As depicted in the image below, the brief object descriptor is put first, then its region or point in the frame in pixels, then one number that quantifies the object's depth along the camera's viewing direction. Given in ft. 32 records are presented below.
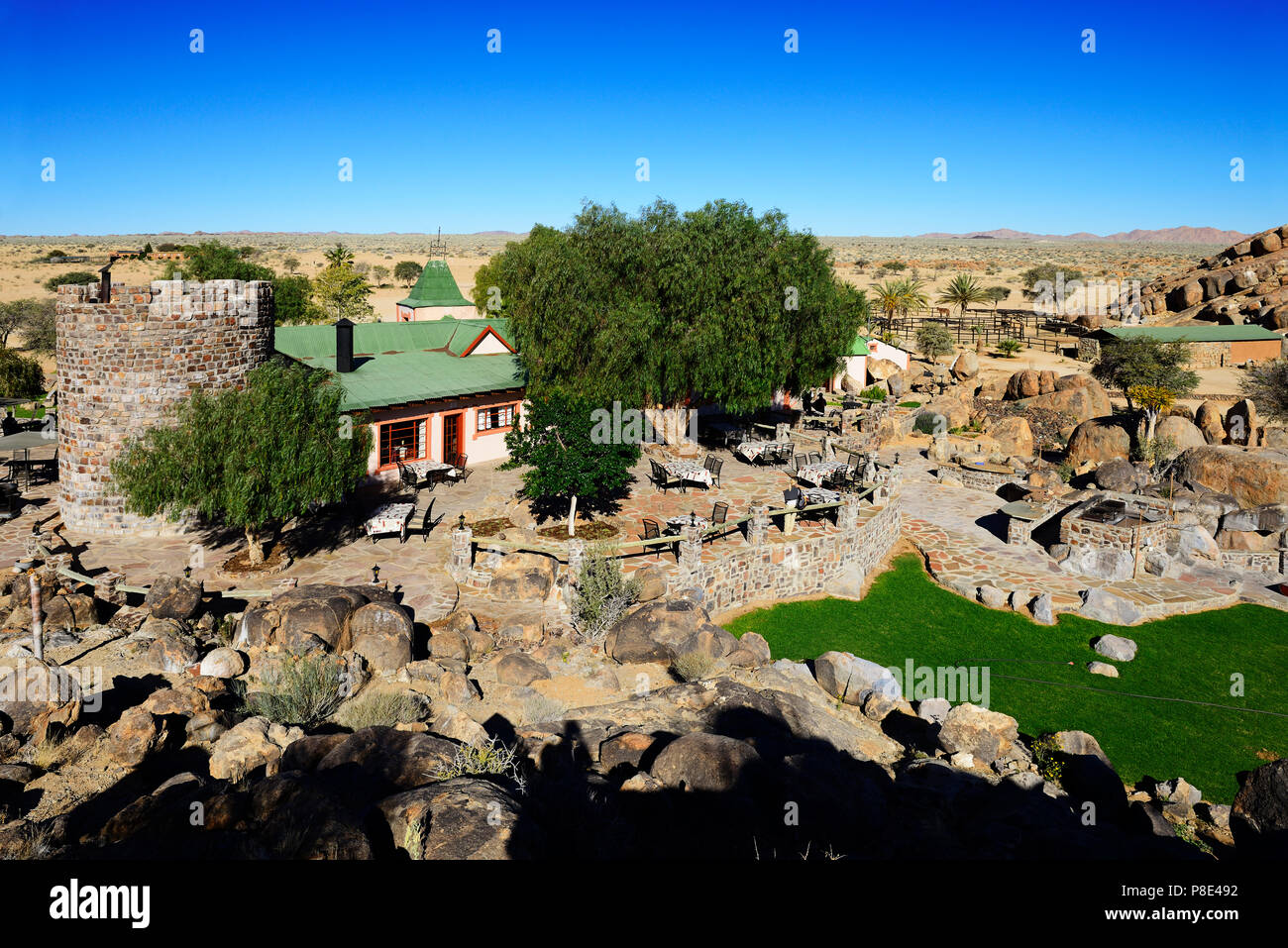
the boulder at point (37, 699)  31.01
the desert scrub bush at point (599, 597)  49.16
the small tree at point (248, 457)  47.60
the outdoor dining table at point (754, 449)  84.58
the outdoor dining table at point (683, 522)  56.18
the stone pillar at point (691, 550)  54.44
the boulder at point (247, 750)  29.27
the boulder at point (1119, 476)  77.77
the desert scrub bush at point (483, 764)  26.73
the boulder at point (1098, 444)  93.15
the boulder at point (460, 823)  21.18
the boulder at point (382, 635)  40.83
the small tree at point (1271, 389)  99.60
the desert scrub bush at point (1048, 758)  38.22
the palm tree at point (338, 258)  178.11
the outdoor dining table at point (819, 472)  74.95
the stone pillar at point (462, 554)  53.26
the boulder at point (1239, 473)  71.41
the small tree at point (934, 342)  155.33
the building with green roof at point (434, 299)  143.54
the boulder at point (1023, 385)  121.19
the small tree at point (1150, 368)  109.81
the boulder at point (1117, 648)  51.47
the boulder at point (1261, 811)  34.37
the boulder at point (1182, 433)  96.94
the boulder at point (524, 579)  52.39
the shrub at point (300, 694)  34.45
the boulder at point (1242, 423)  95.55
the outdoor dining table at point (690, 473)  72.08
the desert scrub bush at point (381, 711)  33.94
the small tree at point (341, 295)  162.61
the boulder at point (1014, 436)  99.76
